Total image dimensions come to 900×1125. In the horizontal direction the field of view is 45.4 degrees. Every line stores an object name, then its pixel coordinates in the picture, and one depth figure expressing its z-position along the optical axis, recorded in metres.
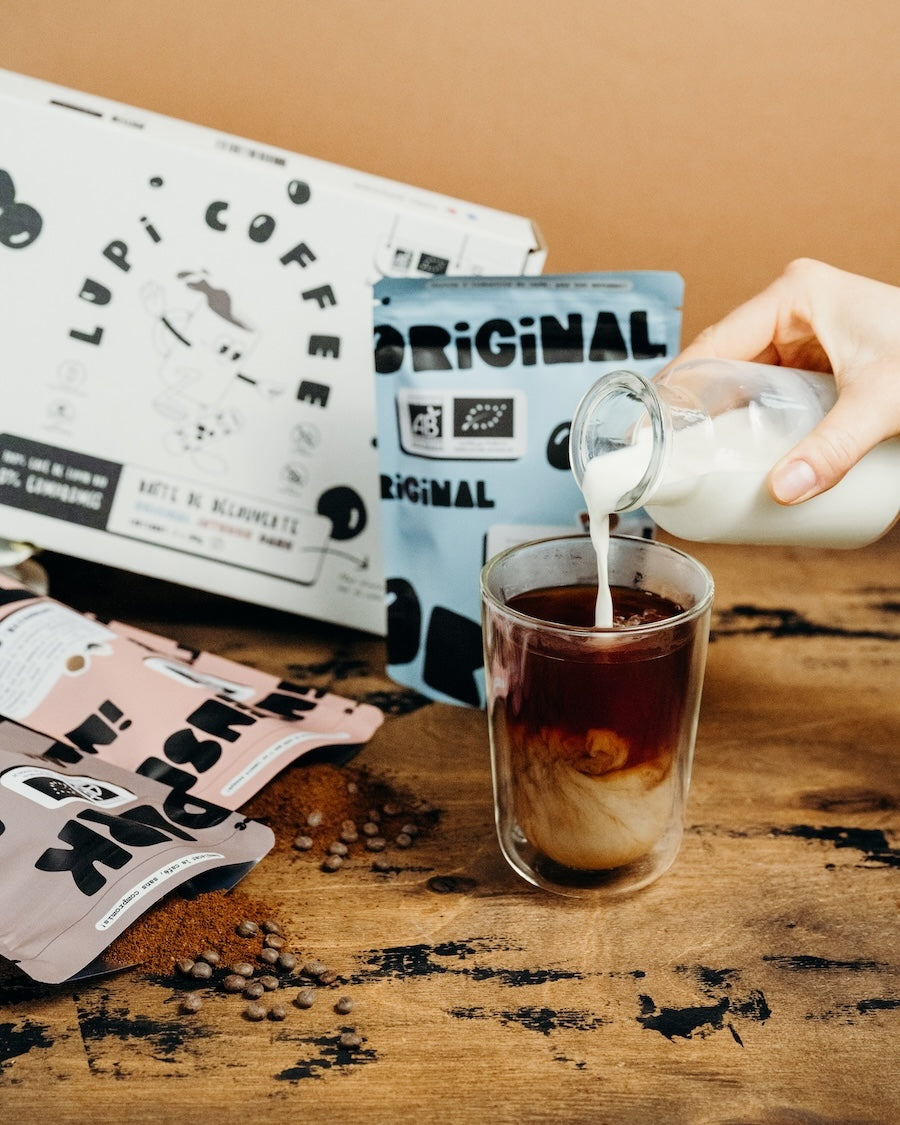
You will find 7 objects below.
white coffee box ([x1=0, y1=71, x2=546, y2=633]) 0.97
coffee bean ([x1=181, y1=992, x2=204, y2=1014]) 0.63
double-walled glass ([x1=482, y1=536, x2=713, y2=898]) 0.67
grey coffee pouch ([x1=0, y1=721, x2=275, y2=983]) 0.64
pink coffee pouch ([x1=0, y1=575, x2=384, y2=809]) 0.84
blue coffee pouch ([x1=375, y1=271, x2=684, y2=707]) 0.88
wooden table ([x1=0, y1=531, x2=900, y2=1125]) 0.58
